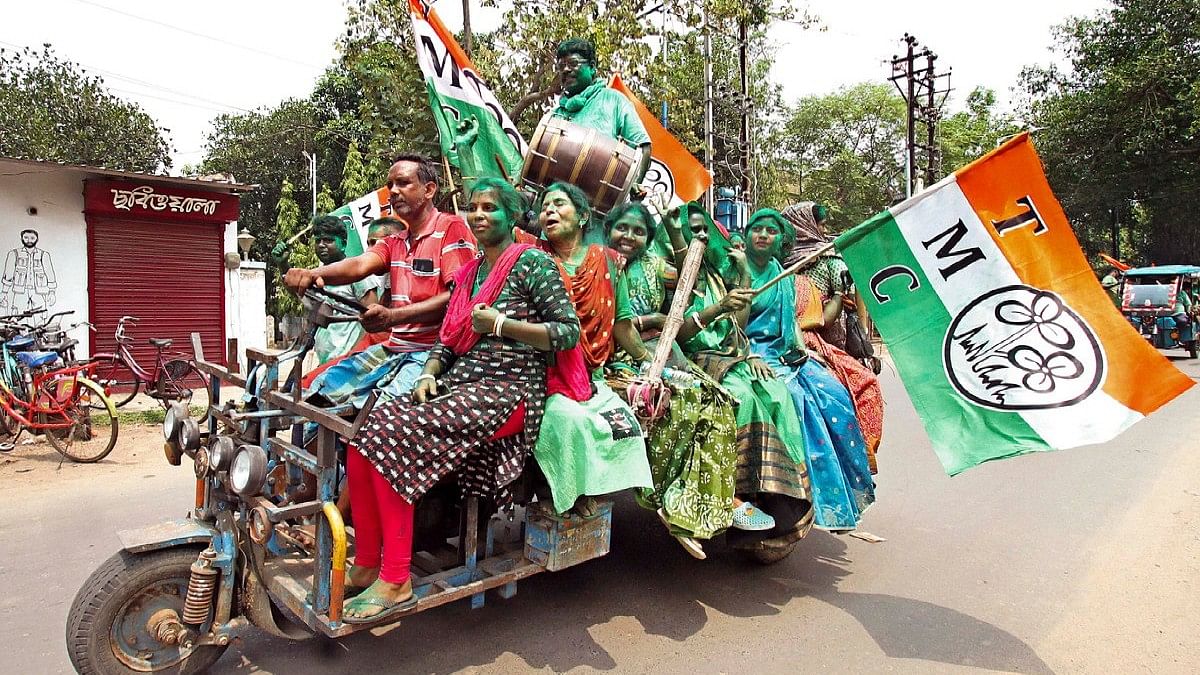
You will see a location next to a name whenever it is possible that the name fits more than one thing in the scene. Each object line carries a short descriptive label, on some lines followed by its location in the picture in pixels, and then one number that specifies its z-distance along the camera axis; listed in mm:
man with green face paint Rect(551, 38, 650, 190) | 4547
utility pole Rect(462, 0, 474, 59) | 9664
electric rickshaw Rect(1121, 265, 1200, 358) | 17438
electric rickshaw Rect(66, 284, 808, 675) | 2537
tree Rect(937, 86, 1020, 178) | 29078
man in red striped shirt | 3148
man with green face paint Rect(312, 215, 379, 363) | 4582
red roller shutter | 11320
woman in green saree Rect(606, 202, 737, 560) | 3348
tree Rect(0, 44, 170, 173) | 21844
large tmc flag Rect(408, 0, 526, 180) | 4656
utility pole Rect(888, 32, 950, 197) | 22391
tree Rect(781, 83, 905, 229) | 31406
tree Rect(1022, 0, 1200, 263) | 22812
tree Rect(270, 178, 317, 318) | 20672
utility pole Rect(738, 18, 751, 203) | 18156
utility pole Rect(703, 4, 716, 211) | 16984
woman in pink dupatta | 2639
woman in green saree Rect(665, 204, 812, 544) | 3652
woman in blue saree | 3848
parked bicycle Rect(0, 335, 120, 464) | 6777
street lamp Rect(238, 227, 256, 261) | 11920
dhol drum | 3852
